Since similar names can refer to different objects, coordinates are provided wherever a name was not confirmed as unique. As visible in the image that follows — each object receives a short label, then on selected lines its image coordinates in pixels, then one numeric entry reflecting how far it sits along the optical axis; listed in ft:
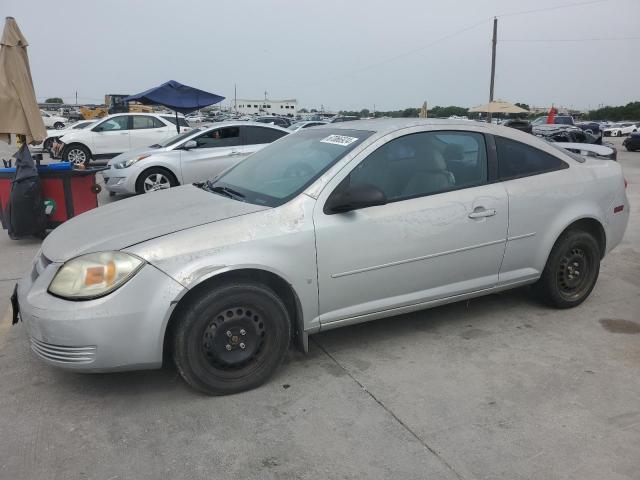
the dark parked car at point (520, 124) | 43.26
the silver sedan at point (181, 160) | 30.53
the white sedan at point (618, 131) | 136.56
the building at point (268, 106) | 411.54
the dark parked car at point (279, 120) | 108.80
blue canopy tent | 42.78
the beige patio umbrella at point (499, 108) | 91.04
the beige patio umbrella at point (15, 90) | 19.20
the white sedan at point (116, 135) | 47.09
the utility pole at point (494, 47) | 111.24
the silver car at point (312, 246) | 9.25
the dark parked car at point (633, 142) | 75.77
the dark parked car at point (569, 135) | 53.62
